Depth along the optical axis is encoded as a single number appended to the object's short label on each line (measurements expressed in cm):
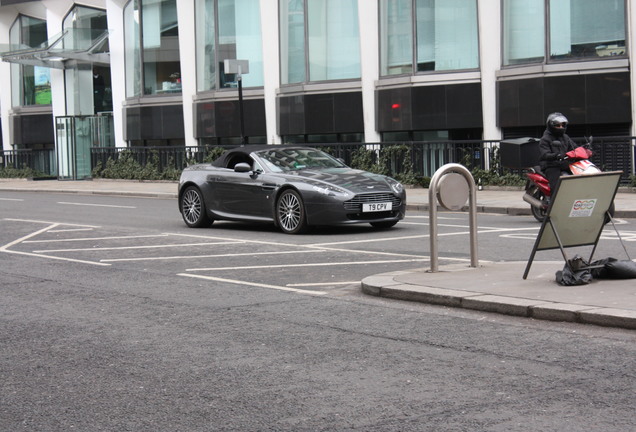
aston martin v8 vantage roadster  1462
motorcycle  1423
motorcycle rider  1427
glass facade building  2380
